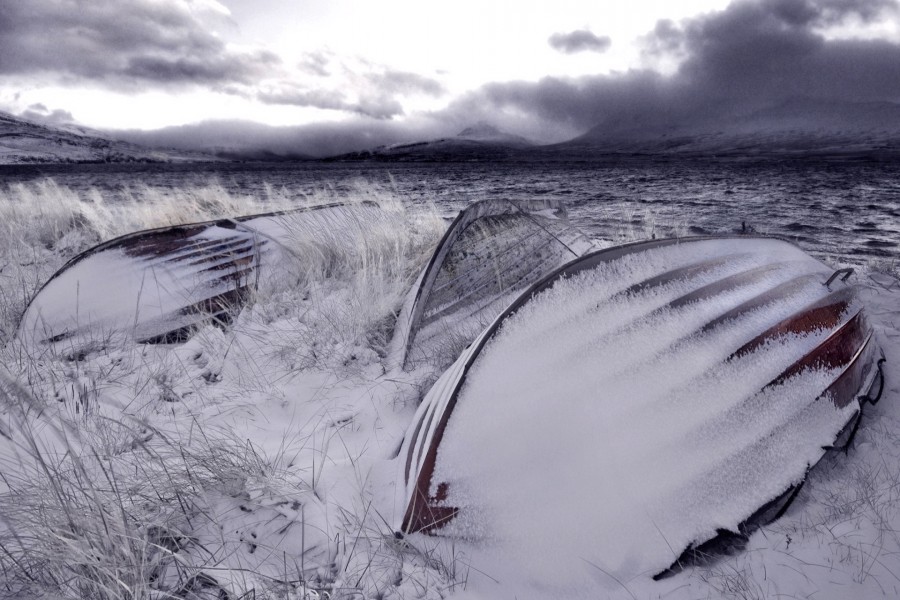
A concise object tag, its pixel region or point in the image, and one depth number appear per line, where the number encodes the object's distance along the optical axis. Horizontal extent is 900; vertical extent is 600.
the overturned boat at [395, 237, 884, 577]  1.64
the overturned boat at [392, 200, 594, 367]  3.34
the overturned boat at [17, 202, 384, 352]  3.82
